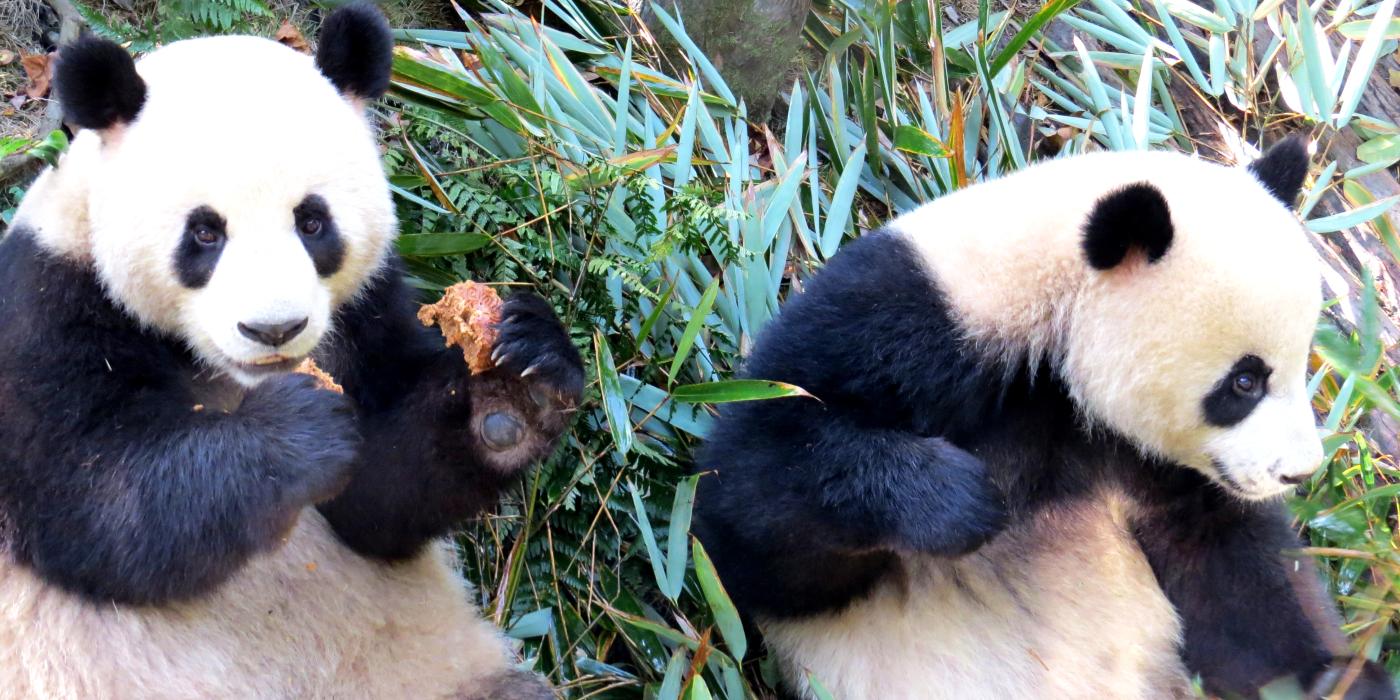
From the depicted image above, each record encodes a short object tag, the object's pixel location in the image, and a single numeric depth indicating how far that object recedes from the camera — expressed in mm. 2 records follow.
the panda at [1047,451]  3088
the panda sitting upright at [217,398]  2676
